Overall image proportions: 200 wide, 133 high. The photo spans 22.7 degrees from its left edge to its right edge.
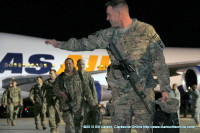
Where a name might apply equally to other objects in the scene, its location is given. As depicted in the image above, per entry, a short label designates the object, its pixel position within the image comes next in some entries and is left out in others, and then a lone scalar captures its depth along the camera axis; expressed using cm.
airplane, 2169
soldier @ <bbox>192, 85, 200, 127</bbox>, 1521
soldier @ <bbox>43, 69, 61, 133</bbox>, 1105
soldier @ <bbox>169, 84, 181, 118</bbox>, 1518
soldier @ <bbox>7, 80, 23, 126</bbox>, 1633
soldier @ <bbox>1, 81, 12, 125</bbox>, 1642
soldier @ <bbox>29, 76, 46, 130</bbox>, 1385
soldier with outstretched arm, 452
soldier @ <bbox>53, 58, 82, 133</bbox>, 823
